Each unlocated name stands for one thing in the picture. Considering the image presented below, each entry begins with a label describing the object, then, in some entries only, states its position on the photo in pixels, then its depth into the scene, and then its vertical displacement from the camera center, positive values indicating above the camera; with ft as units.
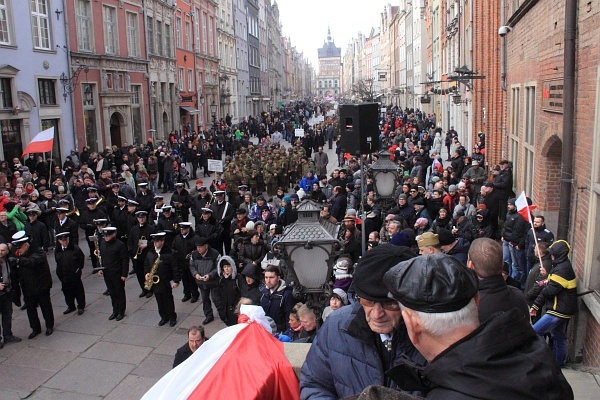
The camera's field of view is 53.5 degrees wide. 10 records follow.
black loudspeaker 26.43 -0.71
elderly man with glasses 8.38 -3.30
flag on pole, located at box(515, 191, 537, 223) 24.81 -4.13
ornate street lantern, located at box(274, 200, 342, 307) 18.22 -4.35
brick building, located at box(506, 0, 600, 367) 21.03 -0.99
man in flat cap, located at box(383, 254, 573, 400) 5.71 -2.37
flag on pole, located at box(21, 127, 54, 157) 54.82 -1.89
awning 131.71 +1.85
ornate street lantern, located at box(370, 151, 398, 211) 39.81 -4.40
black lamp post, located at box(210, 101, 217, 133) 152.97 +1.74
